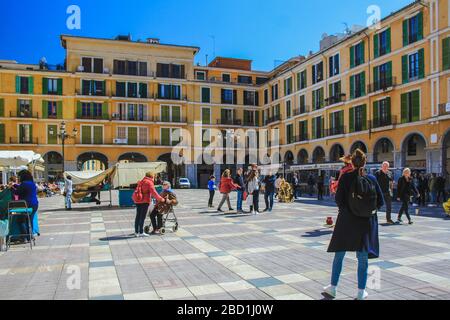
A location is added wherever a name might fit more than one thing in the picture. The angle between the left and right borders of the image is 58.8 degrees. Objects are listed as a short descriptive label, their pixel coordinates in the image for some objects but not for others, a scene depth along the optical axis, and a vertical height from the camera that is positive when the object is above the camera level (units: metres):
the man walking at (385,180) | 11.41 -0.46
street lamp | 44.98 +3.63
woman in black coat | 4.76 -0.82
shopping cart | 8.80 -1.06
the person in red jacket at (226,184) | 16.12 -0.76
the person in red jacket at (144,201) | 10.02 -0.87
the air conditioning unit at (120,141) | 48.59 +3.14
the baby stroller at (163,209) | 10.51 -1.14
